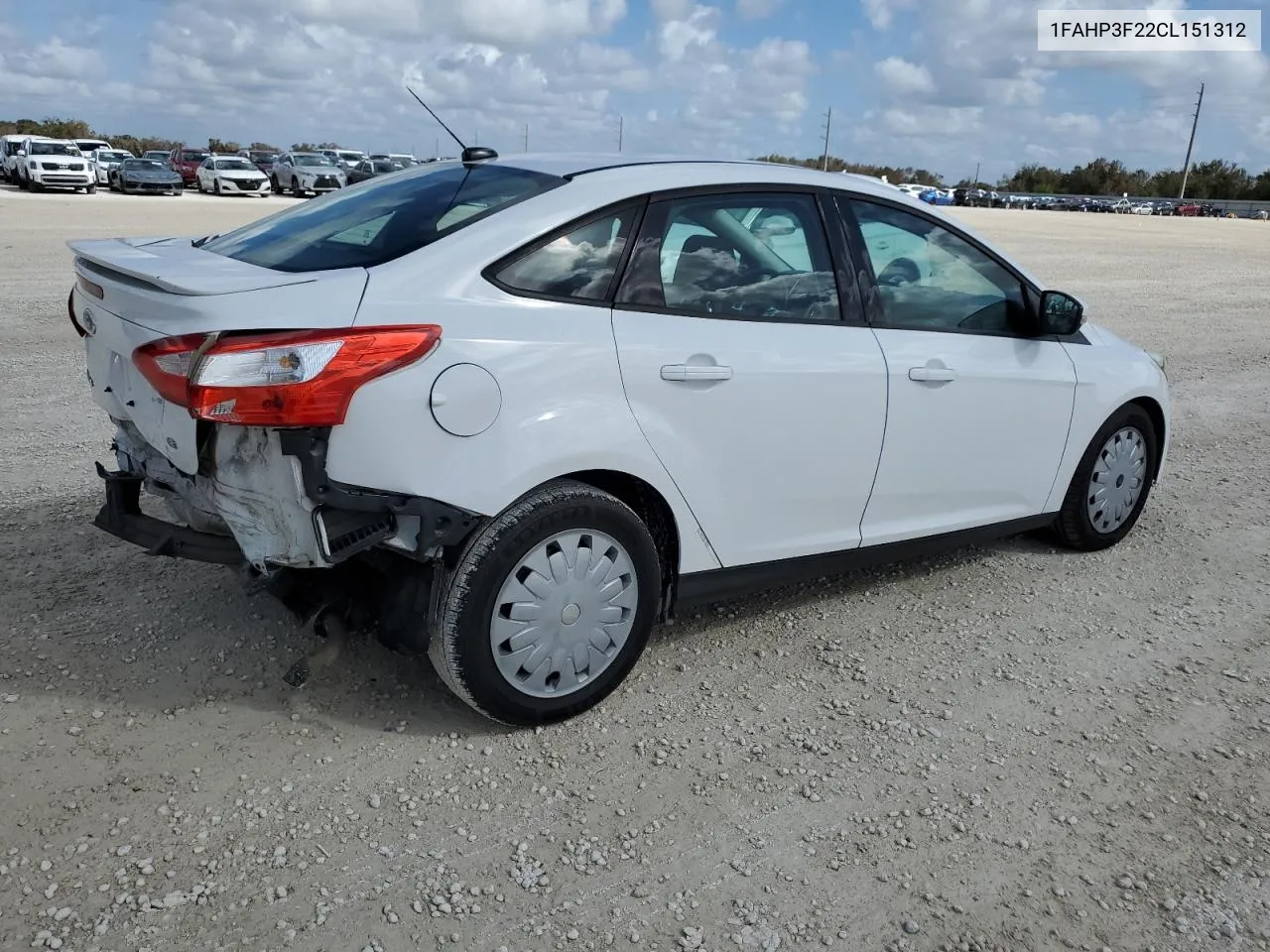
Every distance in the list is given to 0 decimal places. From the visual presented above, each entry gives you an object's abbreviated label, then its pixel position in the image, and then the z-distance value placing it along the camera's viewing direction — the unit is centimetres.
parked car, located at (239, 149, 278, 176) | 4012
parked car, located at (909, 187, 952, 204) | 5150
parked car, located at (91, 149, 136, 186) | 3712
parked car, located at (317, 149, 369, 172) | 4078
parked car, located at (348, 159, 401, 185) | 3979
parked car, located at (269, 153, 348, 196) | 3584
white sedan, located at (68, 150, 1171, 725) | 286
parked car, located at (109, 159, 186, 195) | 3450
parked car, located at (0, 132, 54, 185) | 3425
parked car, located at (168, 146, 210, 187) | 3994
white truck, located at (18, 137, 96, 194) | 3222
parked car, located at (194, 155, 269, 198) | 3547
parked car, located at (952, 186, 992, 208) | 6769
